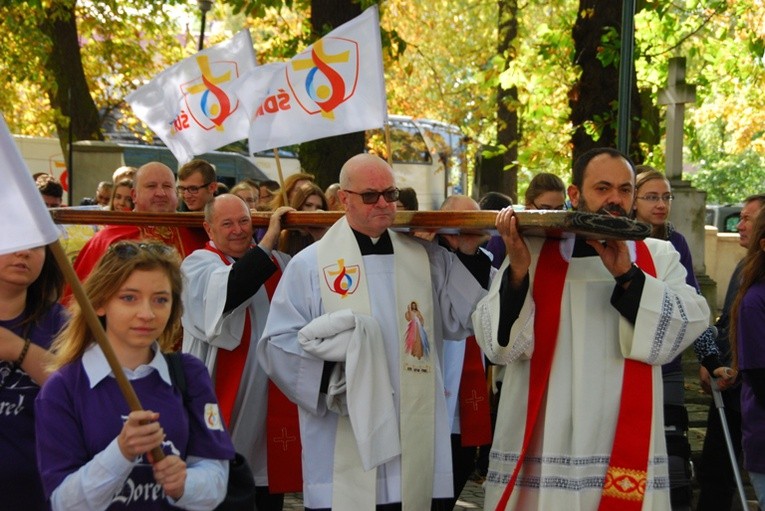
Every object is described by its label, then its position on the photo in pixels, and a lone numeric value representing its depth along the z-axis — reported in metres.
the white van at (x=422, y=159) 34.34
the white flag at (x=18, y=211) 3.29
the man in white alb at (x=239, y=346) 6.58
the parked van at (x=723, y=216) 32.31
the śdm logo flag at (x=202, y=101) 8.57
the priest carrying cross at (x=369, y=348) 5.55
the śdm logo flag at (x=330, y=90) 7.41
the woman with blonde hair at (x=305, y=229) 7.00
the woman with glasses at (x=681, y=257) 6.42
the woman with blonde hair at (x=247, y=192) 9.11
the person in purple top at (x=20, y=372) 4.10
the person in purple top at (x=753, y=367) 5.64
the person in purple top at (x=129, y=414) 3.54
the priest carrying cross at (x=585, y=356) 4.93
